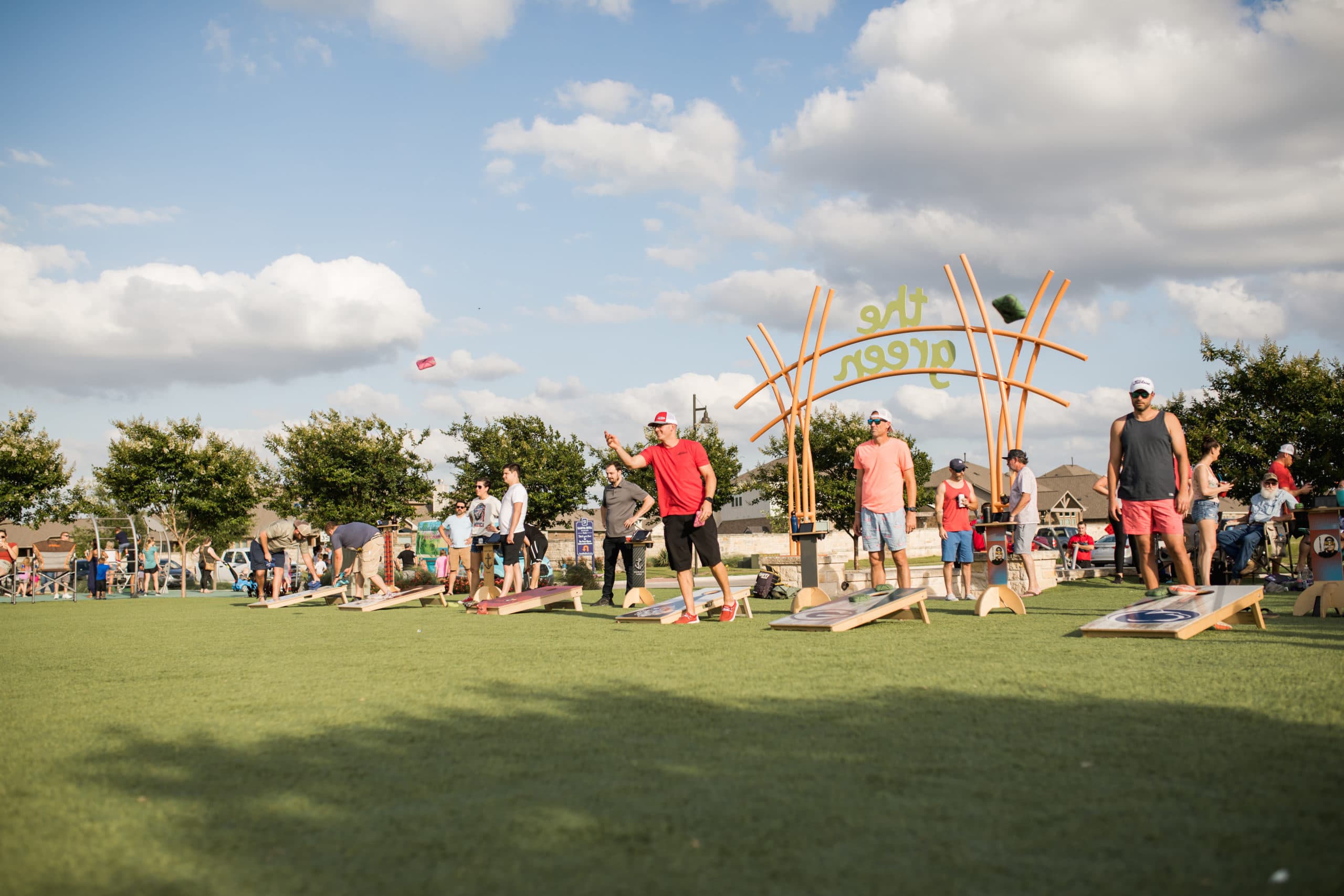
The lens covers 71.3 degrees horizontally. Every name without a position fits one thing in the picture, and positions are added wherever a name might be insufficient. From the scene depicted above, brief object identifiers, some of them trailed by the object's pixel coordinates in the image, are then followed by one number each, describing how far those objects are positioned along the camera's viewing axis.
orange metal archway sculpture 13.03
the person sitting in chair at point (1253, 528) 11.75
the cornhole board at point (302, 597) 15.54
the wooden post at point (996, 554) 9.82
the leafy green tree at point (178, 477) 32.91
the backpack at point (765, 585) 14.23
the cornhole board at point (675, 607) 9.21
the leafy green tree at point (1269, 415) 25.06
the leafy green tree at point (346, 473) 38.53
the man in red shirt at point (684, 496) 8.77
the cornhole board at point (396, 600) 13.08
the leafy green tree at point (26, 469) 30.12
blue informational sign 25.77
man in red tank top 11.17
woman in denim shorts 9.62
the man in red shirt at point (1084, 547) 25.33
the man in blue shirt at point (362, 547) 15.12
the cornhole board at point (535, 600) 11.08
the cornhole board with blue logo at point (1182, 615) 6.16
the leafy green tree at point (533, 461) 42.56
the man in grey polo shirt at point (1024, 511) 10.87
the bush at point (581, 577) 17.19
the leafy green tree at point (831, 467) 41.66
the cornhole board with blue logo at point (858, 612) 7.38
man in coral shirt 8.86
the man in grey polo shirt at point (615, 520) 12.88
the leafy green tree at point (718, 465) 45.38
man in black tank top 7.50
